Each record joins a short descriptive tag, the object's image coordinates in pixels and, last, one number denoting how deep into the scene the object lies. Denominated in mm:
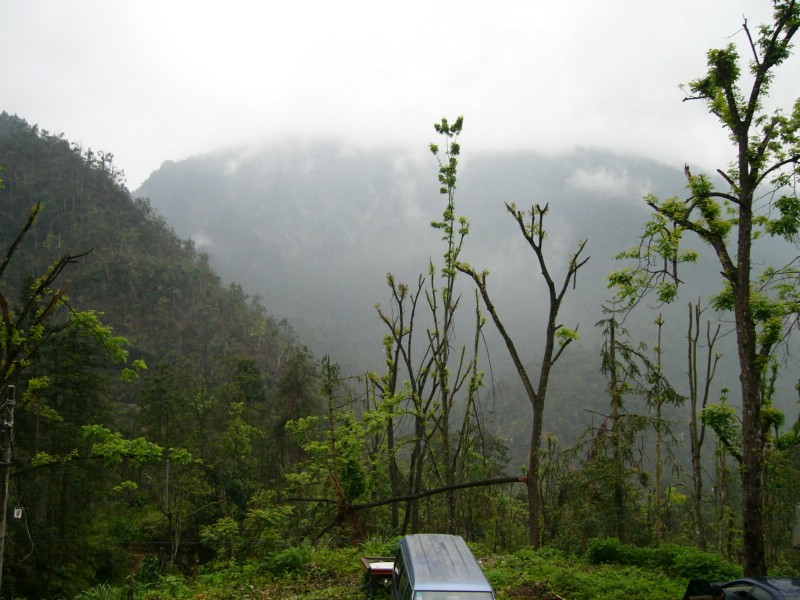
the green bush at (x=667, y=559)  11315
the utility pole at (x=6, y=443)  10789
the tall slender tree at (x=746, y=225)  9877
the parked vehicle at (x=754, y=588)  6427
